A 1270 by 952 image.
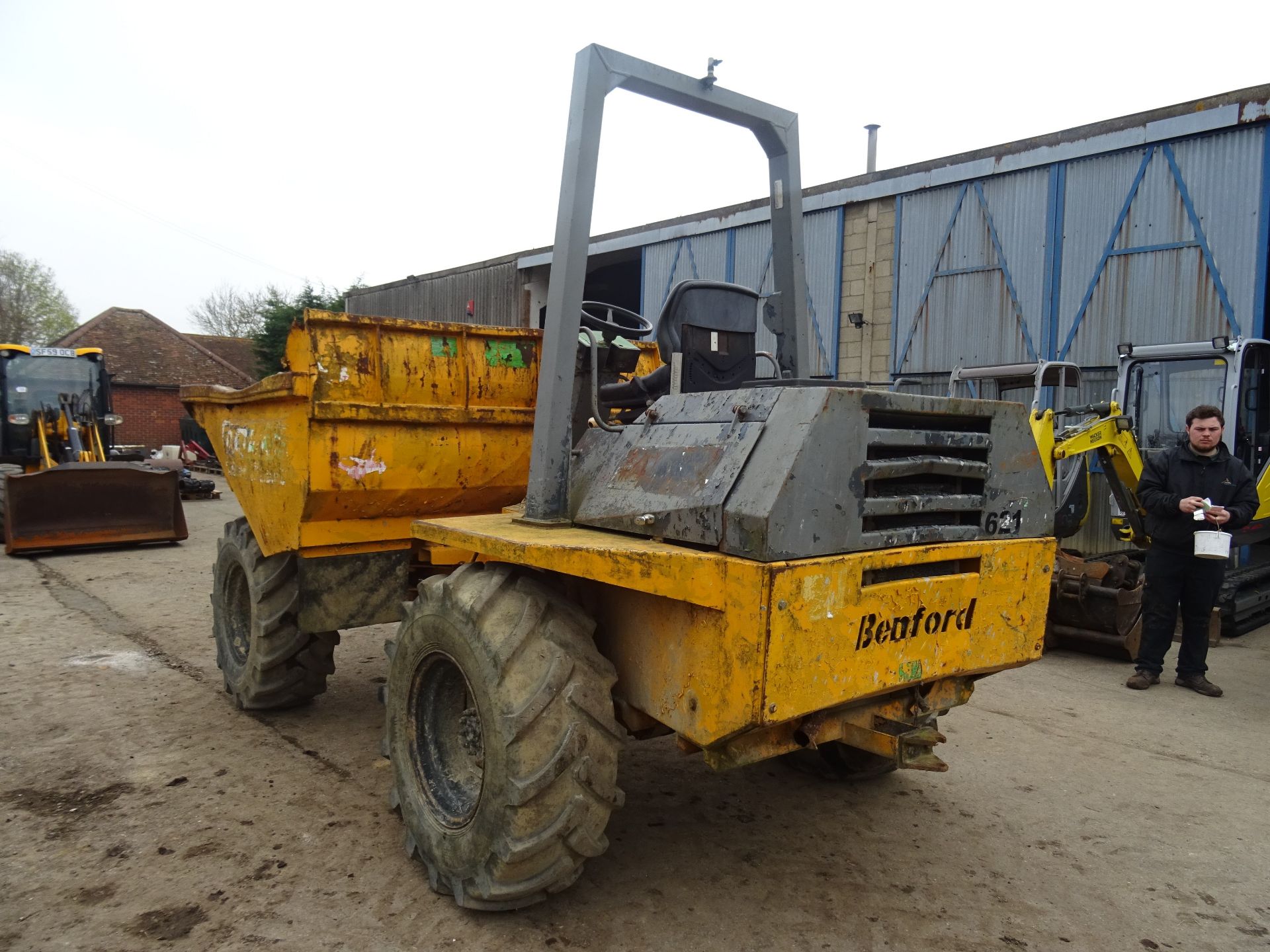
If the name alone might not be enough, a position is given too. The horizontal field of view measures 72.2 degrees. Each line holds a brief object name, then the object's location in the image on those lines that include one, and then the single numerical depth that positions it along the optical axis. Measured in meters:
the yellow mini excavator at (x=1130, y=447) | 6.63
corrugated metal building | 9.00
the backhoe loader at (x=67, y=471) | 10.23
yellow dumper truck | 2.29
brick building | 30.52
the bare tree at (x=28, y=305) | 36.78
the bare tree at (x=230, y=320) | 44.75
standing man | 5.54
